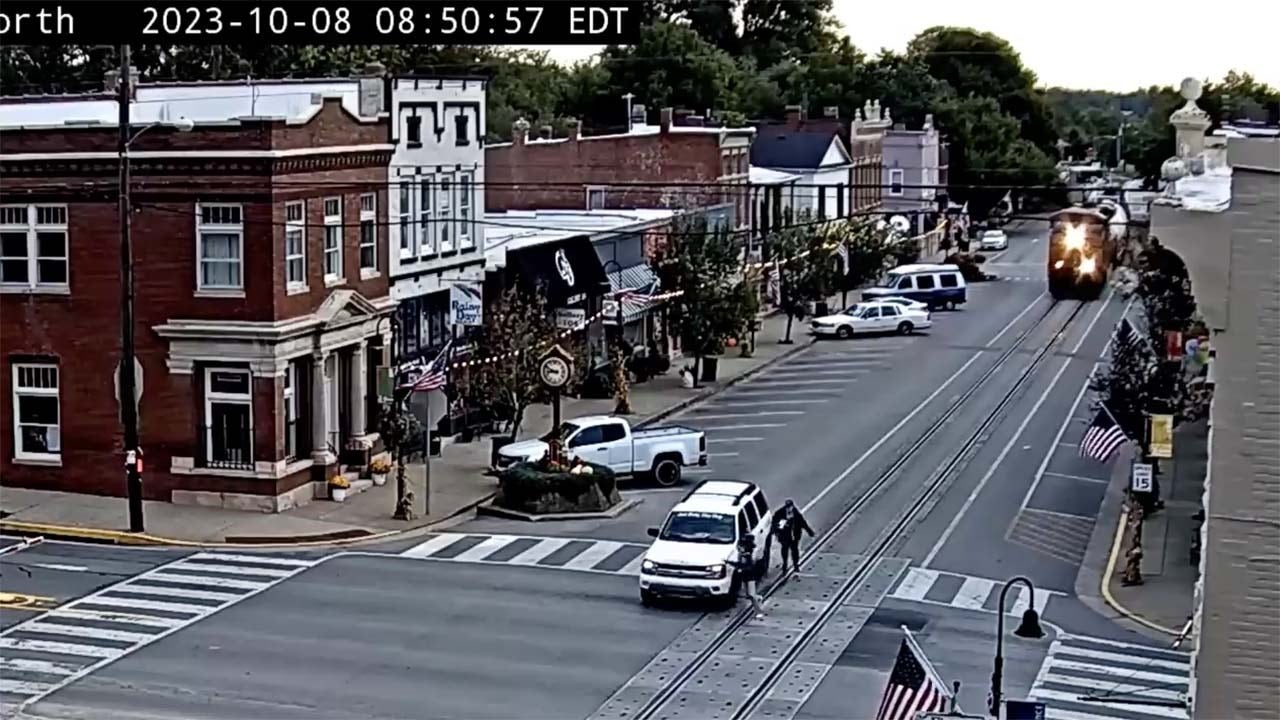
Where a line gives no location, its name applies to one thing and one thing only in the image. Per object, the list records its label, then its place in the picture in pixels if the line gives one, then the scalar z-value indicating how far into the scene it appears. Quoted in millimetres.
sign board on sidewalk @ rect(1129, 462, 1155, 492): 34656
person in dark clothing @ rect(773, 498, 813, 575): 31359
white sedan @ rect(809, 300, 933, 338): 68938
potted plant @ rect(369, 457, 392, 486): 39906
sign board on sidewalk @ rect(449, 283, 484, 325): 43844
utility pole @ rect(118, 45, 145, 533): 33844
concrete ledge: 36469
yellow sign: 34000
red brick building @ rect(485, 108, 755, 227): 67250
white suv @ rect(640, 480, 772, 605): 28562
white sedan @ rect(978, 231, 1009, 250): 104312
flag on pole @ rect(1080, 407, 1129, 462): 35969
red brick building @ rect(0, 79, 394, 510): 36500
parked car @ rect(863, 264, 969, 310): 77188
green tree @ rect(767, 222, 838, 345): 68438
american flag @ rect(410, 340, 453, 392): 39812
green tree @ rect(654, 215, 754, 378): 55219
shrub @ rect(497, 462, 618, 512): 36688
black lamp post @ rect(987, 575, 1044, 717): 27734
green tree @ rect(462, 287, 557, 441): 41781
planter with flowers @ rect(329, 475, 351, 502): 37906
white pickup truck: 39719
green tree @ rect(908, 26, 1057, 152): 115688
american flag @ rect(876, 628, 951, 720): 13727
